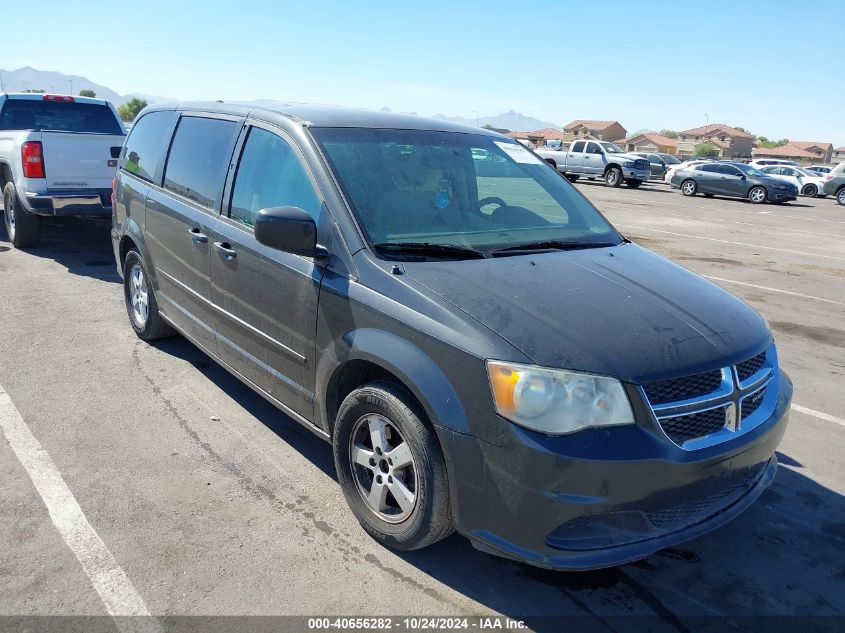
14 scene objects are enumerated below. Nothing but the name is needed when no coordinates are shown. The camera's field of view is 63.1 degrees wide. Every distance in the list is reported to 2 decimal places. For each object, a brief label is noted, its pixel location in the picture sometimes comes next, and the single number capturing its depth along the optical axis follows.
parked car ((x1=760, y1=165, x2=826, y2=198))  31.50
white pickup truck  8.12
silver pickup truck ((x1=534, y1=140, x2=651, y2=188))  29.53
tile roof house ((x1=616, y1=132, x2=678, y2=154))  110.75
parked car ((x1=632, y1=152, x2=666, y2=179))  37.69
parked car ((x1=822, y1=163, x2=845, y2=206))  28.24
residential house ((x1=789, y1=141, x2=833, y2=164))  124.06
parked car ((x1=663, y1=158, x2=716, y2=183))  28.98
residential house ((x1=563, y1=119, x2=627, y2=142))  104.84
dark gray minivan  2.49
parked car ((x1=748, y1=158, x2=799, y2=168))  44.37
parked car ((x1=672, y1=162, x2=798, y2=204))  26.09
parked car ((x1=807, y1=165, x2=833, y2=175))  44.50
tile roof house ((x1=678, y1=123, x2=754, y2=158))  109.44
